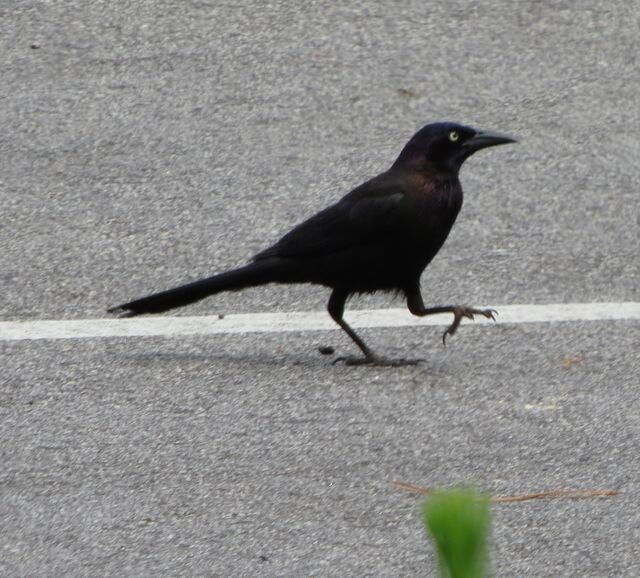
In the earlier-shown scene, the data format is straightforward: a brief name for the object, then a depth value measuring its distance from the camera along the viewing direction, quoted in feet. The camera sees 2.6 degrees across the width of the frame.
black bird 31.62
